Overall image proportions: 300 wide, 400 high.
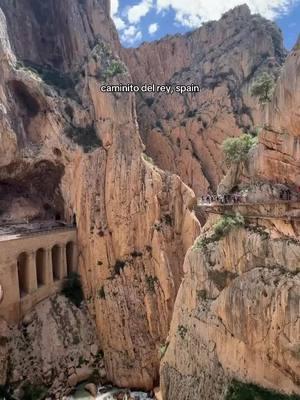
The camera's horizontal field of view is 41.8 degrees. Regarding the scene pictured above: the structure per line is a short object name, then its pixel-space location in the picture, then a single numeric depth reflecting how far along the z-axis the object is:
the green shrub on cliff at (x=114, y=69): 52.47
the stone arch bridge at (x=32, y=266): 38.56
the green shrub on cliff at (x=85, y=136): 48.53
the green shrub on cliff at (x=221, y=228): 25.94
